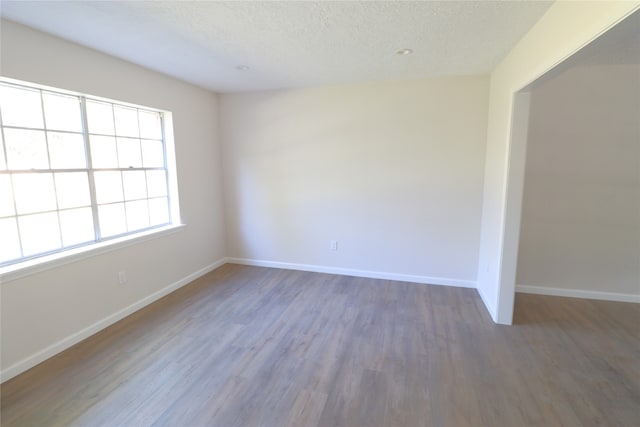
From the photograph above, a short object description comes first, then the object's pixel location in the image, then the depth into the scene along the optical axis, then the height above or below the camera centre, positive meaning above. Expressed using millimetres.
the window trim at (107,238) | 2230 -588
